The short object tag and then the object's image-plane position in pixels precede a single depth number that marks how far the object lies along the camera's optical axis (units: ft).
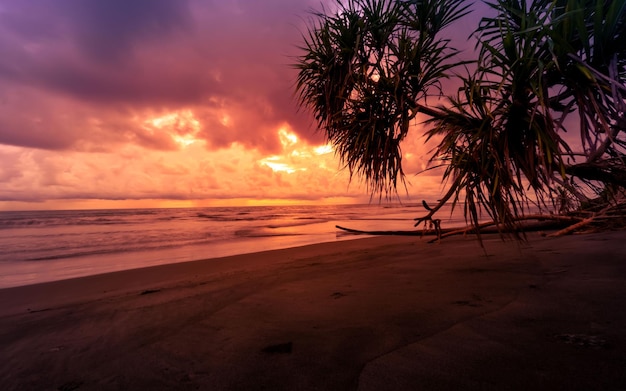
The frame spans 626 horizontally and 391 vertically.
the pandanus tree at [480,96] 9.23
